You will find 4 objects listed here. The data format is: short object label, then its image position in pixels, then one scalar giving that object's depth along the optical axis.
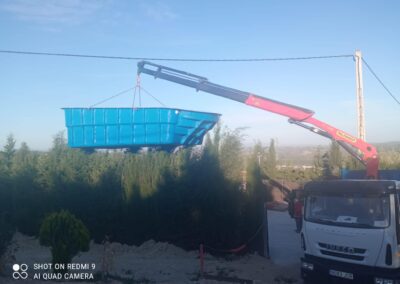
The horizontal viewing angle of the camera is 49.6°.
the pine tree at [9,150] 22.30
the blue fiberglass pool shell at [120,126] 15.11
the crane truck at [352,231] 7.80
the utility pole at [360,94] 15.02
